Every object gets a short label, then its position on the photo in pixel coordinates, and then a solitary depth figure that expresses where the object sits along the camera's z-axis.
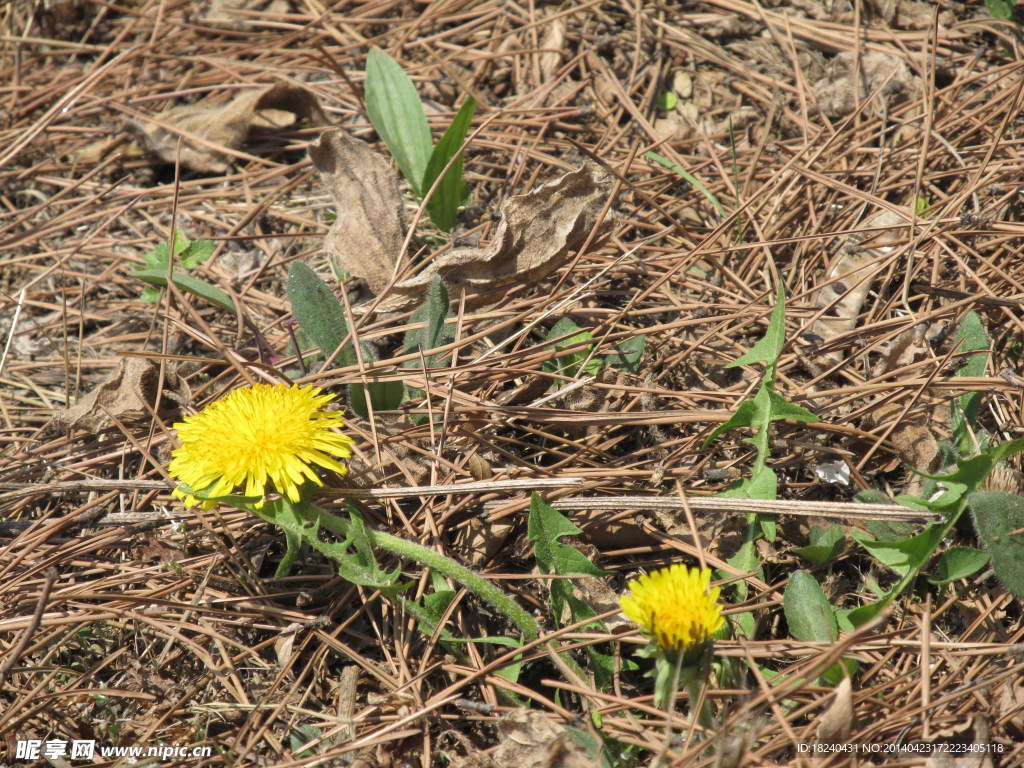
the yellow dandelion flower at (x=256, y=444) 3.09
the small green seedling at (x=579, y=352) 4.21
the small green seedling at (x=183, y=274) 4.59
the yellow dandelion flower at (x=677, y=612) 2.62
